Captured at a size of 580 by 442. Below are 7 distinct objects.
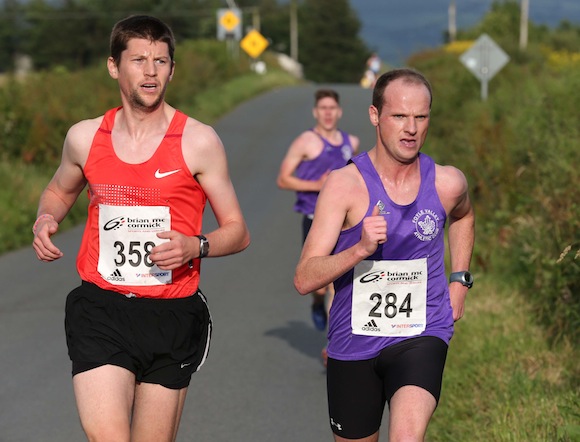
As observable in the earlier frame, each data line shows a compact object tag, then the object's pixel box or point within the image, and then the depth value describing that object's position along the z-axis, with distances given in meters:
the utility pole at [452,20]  81.75
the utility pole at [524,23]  72.62
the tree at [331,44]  131.88
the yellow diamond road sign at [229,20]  52.44
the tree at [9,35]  109.19
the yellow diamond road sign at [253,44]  59.16
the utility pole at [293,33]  119.25
